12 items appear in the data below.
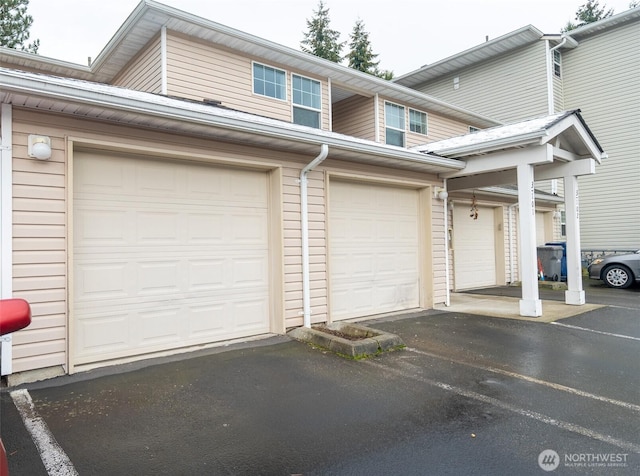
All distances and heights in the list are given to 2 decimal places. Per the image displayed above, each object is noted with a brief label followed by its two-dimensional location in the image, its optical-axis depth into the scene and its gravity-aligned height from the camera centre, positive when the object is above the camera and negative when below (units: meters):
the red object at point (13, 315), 1.02 -0.16
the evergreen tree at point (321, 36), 25.98 +14.15
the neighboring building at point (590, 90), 13.89 +5.74
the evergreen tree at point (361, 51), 25.50 +12.63
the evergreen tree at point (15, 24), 17.05 +10.08
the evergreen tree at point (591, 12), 24.81 +14.43
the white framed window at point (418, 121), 11.34 +3.61
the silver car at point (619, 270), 10.42 -0.78
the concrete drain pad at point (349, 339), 4.66 -1.17
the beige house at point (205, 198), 3.89 +0.68
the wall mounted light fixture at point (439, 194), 7.72 +1.00
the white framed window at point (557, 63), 15.05 +6.88
